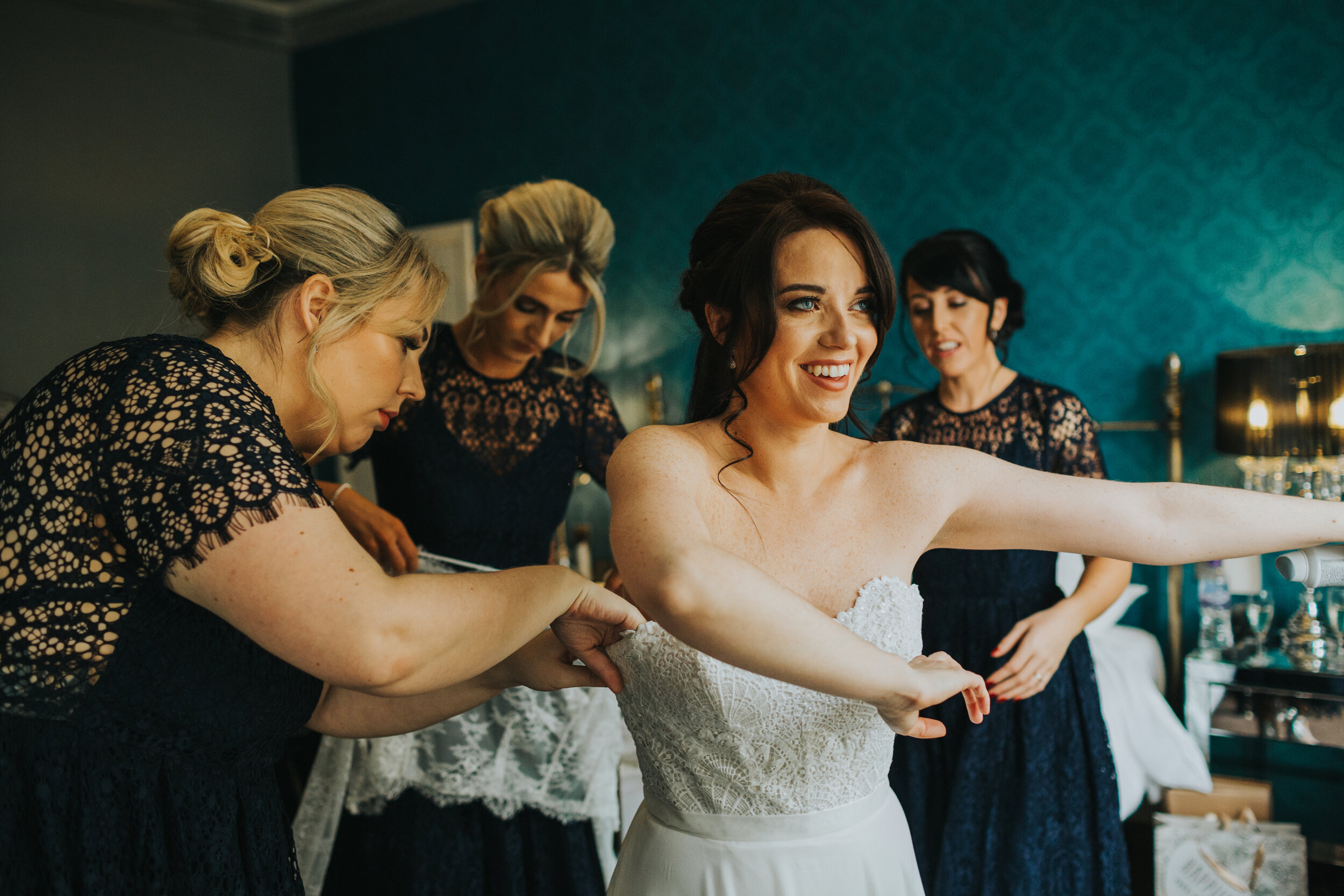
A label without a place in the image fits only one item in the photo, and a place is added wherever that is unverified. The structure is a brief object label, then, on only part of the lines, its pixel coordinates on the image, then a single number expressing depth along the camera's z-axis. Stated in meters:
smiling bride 1.31
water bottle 3.07
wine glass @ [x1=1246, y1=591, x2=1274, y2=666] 2.99
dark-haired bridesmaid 2.11
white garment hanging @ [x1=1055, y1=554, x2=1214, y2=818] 2.88
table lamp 2.67
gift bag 2.70
